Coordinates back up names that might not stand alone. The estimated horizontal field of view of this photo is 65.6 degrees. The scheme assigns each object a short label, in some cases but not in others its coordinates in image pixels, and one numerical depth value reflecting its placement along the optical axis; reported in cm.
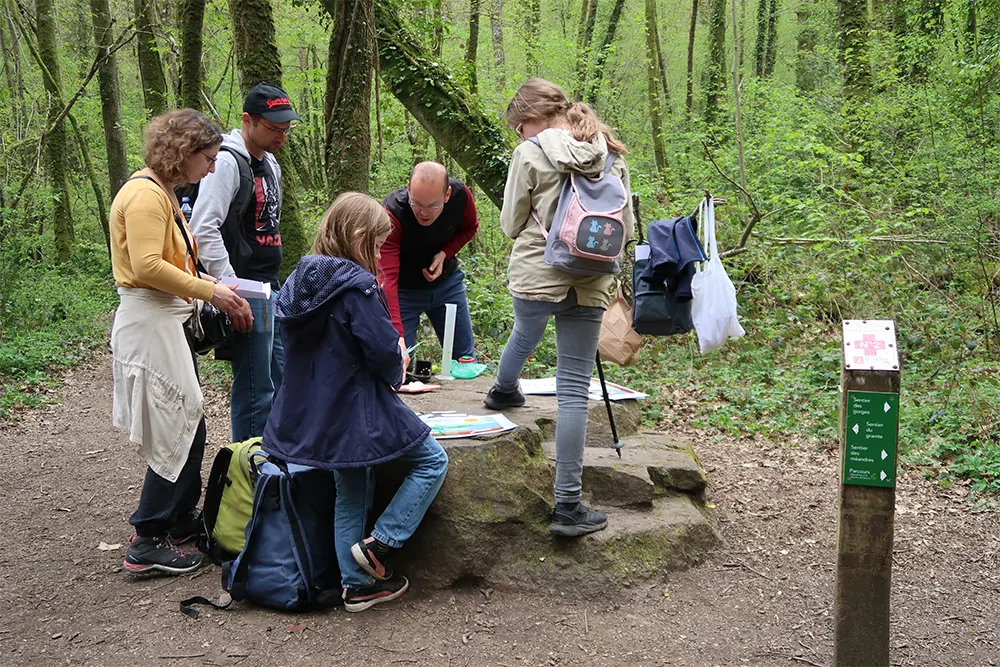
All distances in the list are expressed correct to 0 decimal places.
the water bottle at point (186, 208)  414
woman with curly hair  349
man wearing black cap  407
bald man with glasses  444
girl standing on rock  352
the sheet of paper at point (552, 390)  502
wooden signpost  267
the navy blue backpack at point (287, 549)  345
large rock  371
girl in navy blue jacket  329
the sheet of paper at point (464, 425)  395
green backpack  380
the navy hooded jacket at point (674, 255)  378
